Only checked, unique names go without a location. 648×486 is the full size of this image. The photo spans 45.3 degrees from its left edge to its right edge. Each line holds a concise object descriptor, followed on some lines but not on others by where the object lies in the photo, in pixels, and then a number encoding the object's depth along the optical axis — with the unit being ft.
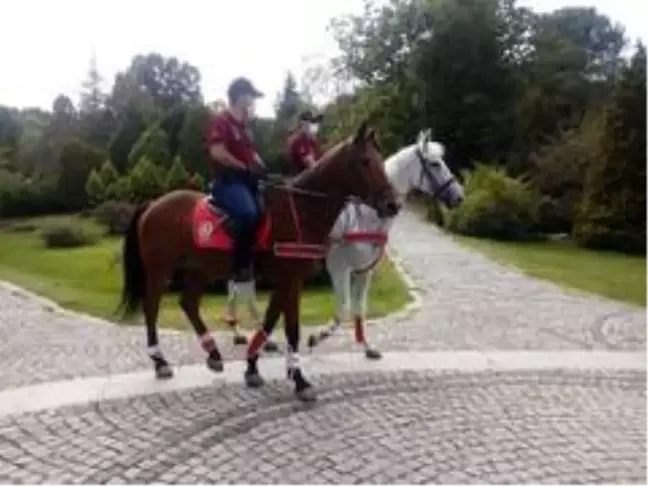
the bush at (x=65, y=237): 88.38
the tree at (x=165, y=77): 194.08
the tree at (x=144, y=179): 90.28
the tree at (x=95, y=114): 154.30
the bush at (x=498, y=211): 95.35
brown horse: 23.91
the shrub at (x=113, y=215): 90.22
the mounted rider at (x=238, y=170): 23.73
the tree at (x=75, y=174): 126.93
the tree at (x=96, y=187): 111.65
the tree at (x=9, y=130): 164.04
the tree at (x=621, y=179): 87.86
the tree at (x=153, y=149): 112.14
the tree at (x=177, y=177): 86.38
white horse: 28.43
